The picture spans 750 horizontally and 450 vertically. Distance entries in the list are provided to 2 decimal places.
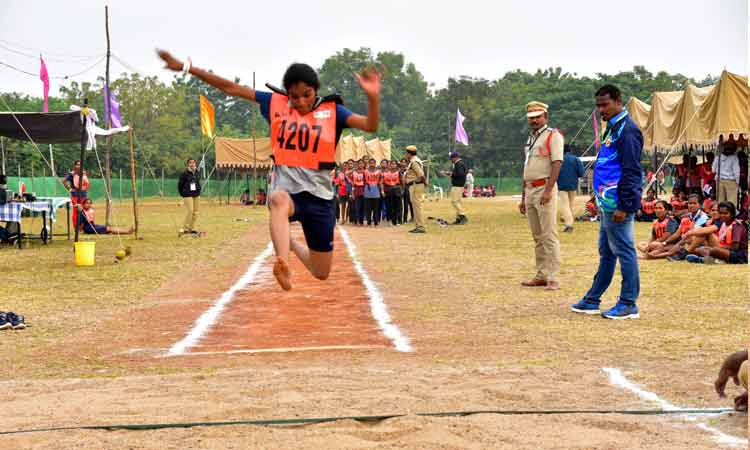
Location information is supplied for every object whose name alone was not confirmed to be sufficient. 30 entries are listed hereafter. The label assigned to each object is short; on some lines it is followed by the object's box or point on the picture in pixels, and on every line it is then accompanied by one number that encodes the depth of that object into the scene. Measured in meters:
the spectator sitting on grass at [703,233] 15.30
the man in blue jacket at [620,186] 9.23
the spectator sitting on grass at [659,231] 16.56
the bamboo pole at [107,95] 25.99
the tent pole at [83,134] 19.59
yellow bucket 16.61
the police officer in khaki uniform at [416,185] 24.84
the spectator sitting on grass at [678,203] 18.01
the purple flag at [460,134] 53.81
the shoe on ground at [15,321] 9.58
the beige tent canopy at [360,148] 46.66
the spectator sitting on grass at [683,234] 15.70
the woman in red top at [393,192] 28.48
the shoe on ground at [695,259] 15.35
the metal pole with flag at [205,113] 30.76
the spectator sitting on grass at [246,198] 54.40
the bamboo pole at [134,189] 21.34
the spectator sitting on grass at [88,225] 23.14
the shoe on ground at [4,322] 9.54
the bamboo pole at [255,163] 49.91
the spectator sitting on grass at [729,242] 14.92
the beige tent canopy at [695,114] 19.64
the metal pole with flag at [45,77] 29.03
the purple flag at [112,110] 27.17
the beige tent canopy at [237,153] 53.41
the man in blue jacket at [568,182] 23.06
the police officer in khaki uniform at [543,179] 11.34
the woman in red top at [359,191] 28.77
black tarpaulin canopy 19.59
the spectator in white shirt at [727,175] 21.22
